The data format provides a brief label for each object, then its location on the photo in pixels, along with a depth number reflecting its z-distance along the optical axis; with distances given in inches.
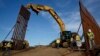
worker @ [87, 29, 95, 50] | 185.9
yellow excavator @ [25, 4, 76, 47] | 278.2
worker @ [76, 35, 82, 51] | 214.1
